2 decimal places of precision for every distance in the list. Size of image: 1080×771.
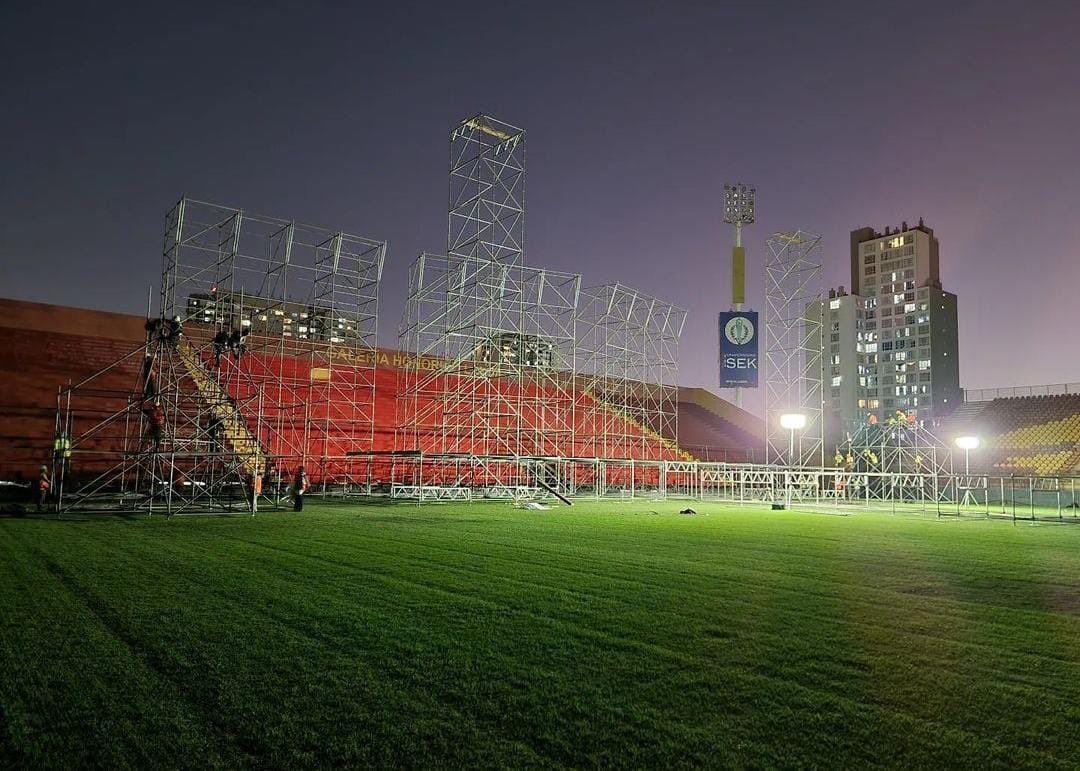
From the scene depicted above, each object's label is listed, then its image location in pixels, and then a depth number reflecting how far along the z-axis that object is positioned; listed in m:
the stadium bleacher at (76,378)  23.53
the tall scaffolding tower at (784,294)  31.17
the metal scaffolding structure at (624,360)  33.78
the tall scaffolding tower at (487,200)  27.30
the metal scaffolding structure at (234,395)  18.09
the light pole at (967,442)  24.62
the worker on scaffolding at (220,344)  18.47
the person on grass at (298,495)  16.50
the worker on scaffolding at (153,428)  15.47
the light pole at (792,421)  24.22
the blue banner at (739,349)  38.12
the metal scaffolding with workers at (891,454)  34.69
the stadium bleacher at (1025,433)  38.12
